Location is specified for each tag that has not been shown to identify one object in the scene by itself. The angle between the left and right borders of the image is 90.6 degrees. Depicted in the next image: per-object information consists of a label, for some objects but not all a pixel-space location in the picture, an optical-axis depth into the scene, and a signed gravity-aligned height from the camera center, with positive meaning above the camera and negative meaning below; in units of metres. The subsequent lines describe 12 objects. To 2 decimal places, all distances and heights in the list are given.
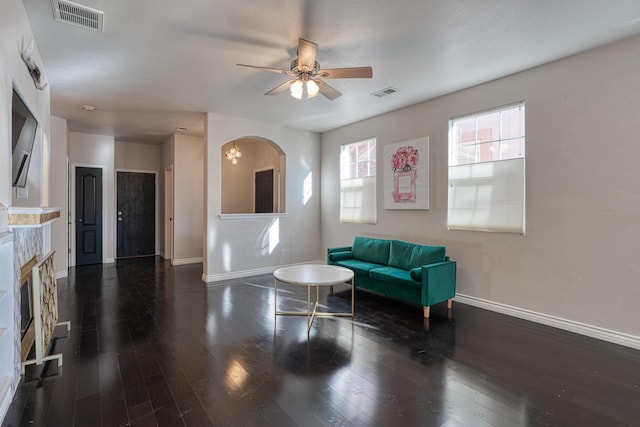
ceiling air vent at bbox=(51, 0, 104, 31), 2.38 +1.54
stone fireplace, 1.95 -0.52
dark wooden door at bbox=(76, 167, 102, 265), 6.62 -0.11
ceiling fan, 2.72 +1.25
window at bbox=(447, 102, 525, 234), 3.65 +0.50
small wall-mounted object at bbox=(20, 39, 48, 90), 2.46 +1.23
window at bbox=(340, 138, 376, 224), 5.54 +0.54
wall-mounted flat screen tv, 2.31 +0.57
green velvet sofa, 3.62 -0.76
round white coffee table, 3.26 -0.72
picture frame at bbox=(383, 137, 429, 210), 4.59 +0.56
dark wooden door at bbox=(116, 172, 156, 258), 7.44 -0.07
